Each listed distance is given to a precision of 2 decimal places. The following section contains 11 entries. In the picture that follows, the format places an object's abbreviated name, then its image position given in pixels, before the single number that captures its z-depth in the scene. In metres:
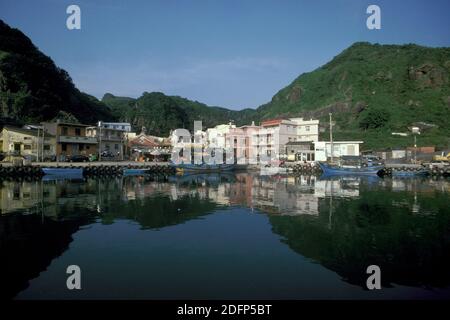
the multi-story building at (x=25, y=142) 53.56
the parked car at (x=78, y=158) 56.88
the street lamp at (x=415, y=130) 73.46
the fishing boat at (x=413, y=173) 50.00
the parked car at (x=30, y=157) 52.86
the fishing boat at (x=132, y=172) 50.62
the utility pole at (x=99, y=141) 62.78
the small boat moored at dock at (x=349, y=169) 50.31
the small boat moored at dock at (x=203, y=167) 55.62
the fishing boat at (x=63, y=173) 46.12
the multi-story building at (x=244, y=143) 73.06
